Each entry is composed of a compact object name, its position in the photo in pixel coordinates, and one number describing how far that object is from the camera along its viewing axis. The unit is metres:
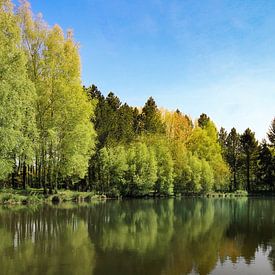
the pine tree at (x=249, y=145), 91.50
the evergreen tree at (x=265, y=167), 86.92
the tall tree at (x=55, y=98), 38.12
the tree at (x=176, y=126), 71.50
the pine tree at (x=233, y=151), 94.12
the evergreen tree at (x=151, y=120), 66.12
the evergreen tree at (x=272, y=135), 88.94
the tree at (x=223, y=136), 99.28
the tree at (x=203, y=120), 84.49
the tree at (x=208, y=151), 73.81
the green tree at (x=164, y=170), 55.09
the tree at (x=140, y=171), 51.03
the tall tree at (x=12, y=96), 25.41
